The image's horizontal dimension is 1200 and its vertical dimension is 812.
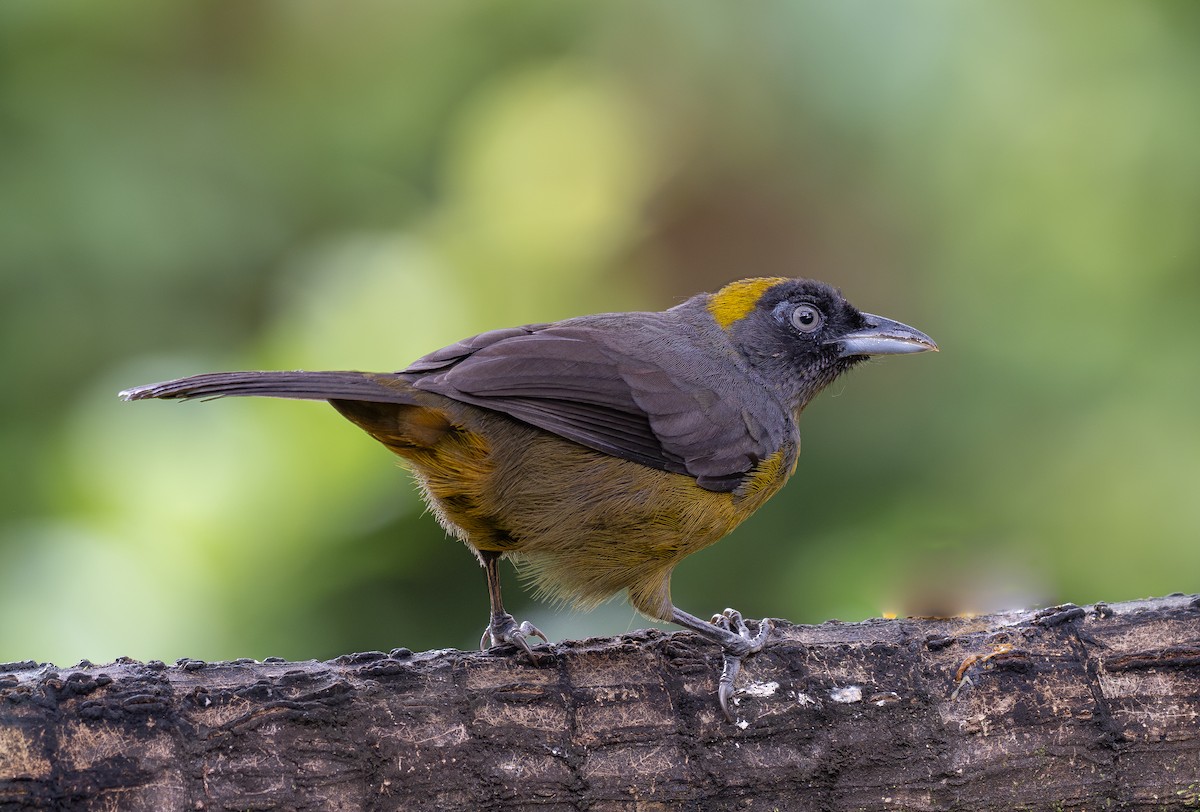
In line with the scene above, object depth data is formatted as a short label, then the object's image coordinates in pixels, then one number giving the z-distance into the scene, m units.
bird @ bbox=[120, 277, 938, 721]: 5.96
